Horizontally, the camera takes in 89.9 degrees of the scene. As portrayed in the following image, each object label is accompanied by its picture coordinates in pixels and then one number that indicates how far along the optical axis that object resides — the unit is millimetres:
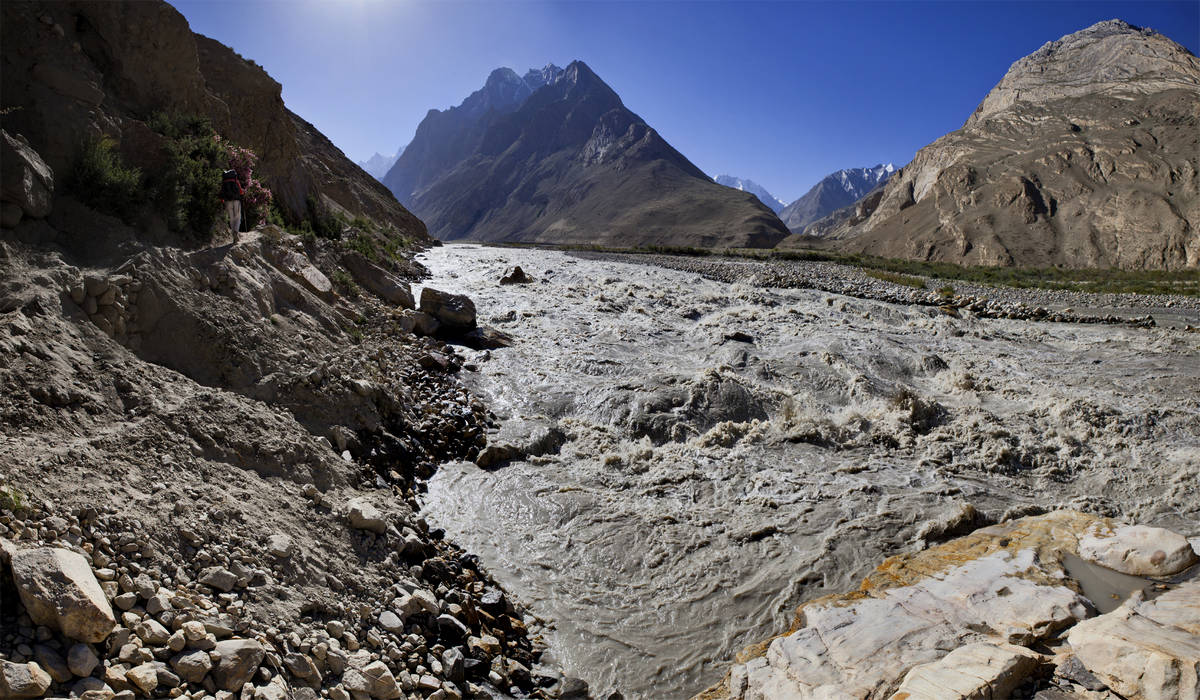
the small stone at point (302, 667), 3959
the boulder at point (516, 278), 23188
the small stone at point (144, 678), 3229
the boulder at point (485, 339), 13820
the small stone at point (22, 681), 2832
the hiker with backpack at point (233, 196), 9859
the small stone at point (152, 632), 3516
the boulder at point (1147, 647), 3498
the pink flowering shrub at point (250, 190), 11648
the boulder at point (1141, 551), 5277
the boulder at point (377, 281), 15094
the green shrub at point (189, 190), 8758
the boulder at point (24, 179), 6465
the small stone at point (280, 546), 4906
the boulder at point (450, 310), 14242
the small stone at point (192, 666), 3449
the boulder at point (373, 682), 4109
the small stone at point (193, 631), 3660
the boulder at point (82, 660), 3119
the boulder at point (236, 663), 3555
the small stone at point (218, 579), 4285
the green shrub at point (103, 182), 7605
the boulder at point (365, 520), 5922
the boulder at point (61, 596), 3234
